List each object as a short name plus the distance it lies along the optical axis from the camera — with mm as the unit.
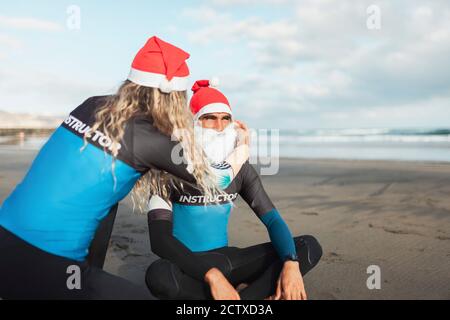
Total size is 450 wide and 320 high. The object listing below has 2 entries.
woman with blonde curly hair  2133
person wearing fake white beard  2801
